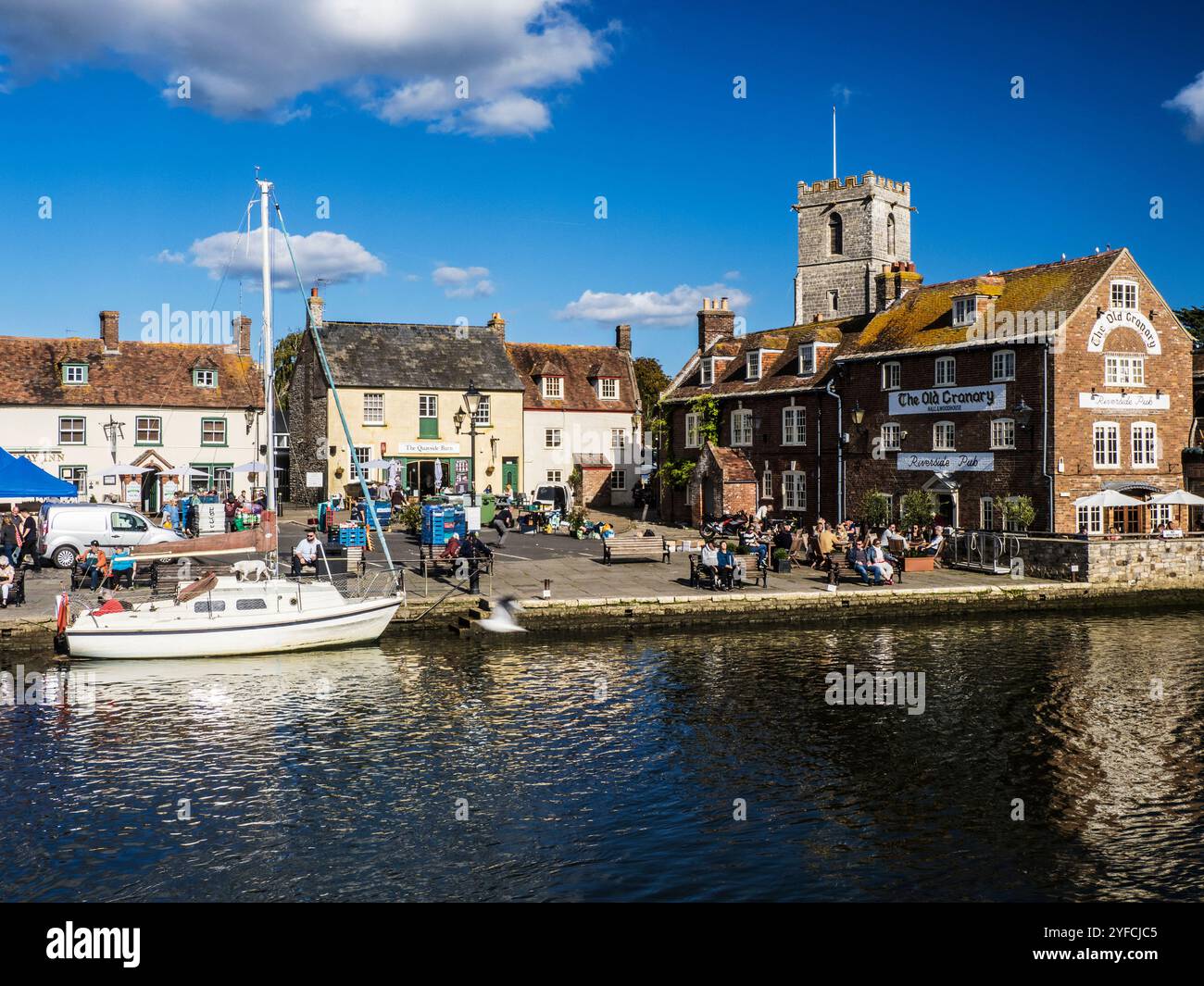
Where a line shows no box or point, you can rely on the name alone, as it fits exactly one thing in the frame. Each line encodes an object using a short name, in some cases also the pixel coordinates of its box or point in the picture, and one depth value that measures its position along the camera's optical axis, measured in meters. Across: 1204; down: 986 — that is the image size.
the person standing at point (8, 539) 27.17
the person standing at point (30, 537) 30.72
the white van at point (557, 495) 54.41
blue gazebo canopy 27.70
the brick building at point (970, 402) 34.31
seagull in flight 26.09
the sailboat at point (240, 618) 22.41
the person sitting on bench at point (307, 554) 28.78
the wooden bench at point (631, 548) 33.88
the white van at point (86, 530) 31.55
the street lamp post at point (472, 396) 36.41
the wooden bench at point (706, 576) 30.05
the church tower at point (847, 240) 77.19
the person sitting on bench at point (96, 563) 27.03
